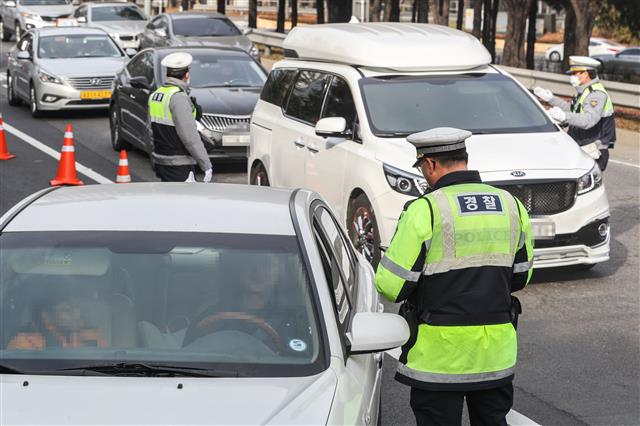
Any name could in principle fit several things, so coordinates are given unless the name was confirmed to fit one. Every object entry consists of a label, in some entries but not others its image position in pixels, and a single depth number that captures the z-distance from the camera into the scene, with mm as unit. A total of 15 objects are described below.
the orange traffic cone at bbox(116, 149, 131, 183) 14125
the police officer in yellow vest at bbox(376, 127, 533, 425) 4777
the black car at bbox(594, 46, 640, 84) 28922
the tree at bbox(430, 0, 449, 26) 41012
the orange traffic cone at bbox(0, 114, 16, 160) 17719
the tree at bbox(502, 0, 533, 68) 34312
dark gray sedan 28172
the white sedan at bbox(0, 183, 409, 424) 4176
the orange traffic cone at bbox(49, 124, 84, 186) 15035
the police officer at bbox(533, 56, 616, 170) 12086
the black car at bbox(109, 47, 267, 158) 16375
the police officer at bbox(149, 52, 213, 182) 10461
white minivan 9859
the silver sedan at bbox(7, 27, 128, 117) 22016
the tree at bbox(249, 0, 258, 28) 47000
